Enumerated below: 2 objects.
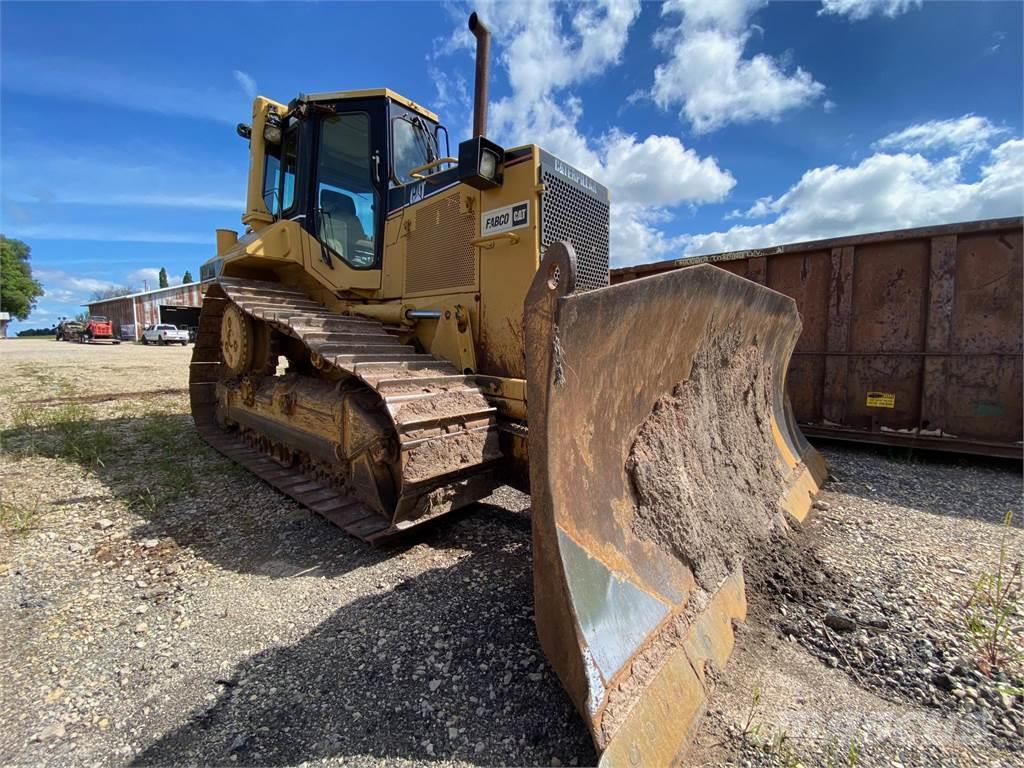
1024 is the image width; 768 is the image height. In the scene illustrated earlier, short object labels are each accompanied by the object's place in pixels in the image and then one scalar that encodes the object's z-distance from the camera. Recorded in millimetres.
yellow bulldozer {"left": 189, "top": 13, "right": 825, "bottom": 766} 1522
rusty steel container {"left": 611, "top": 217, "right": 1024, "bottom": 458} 4613
